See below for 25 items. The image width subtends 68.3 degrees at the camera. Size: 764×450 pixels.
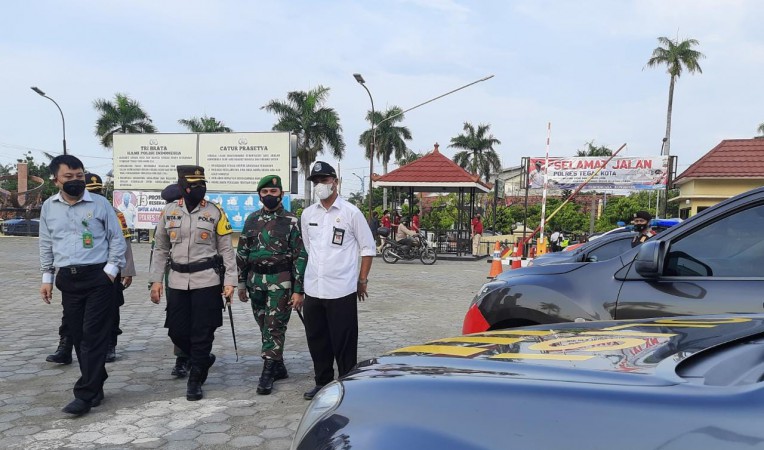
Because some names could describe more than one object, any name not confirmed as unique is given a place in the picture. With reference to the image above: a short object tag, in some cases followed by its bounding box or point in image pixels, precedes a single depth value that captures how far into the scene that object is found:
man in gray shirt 4.09
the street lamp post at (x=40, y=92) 27.33
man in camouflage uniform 4.59
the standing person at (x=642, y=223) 7.13
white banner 20.91
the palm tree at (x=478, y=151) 54.06
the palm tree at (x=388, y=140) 48.88
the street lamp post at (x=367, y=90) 20.67
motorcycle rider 17.52
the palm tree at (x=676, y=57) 36.59
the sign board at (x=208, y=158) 21.12
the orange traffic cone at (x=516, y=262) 11.62
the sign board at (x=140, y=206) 22.25
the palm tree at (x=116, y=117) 37.62
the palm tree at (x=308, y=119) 37.41
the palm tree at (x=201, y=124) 41.84
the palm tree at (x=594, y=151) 53.50
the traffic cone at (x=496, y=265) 12.26
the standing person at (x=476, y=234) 22.48
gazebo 19.61
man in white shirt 4.23
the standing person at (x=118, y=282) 5.27
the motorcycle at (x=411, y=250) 17.52
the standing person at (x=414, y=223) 18.38
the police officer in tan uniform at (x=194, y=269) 4.38
